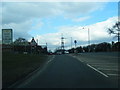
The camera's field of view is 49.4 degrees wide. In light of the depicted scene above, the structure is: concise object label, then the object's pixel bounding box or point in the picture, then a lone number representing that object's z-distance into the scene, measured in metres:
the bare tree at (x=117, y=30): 49.03
